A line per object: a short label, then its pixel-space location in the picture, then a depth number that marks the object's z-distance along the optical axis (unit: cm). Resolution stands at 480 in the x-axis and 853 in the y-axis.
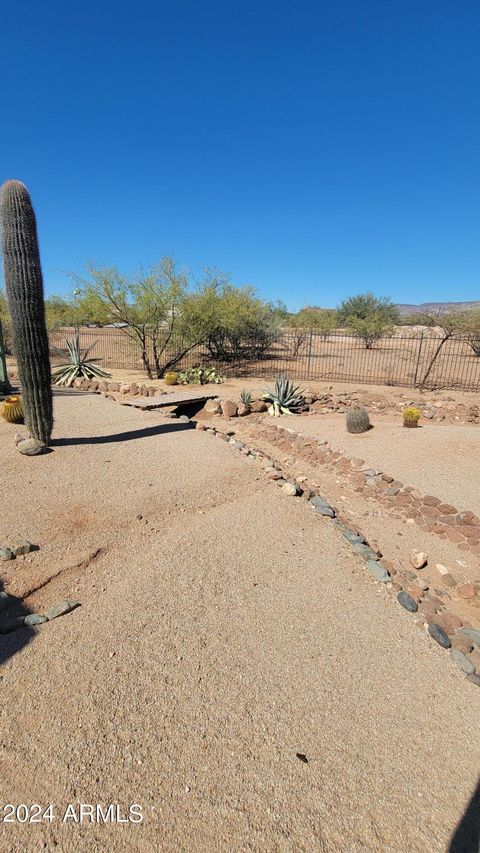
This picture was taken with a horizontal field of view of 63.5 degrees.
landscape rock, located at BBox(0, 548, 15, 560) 333
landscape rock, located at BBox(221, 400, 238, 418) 1025
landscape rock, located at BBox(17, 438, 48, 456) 561
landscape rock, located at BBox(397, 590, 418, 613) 323
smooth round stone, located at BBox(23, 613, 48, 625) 266
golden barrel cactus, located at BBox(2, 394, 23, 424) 712
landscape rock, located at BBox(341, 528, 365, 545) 412
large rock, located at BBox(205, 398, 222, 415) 1056
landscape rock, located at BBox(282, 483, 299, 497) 510
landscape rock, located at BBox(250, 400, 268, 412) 1059
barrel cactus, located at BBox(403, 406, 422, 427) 848
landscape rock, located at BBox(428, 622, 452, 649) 290
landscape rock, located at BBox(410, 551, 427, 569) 411
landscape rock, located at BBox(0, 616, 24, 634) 257
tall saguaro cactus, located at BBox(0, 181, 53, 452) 504
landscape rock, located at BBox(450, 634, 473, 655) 295
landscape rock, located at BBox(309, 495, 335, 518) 463
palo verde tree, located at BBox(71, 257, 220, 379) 1450
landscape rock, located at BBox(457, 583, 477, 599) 369
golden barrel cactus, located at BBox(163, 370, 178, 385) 1442
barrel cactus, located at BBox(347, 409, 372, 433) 840
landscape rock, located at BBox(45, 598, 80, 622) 275
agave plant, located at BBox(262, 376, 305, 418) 1054
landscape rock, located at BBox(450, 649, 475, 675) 269
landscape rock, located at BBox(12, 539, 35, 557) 341
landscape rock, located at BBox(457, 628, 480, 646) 305
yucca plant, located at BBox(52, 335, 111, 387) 1302
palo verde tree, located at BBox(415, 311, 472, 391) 1345
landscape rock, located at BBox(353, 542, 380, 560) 387
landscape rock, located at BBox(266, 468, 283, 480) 559
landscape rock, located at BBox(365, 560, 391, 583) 356
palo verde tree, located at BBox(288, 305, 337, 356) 2896
